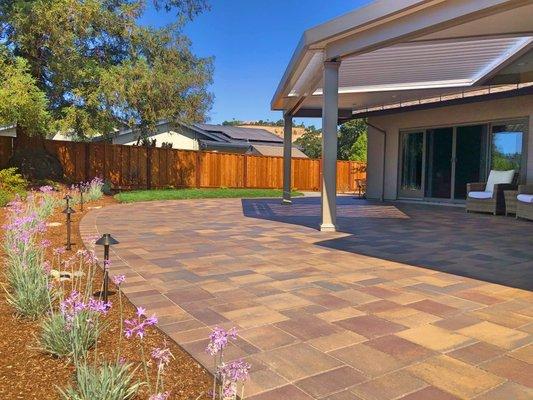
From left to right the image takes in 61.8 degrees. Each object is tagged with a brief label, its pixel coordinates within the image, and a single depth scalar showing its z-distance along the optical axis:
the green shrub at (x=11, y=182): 11.05
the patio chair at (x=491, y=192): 9.74
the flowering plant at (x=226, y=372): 1.64
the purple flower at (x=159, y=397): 1.55
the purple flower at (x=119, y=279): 2.56
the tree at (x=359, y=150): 28.33
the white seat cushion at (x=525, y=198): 8.50
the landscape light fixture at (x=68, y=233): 5.33
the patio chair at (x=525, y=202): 8.58
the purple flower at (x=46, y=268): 3.21
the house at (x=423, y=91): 5.75
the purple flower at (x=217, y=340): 1.69
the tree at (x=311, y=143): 37.53
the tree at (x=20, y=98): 10.52
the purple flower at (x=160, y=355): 1.75
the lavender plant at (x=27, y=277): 3.01
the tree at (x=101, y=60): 12.48
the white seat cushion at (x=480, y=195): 9.93
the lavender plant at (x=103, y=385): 1.89
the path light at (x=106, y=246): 3.19
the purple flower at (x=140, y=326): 1.84
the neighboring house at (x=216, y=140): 26.52
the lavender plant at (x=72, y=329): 2.38
